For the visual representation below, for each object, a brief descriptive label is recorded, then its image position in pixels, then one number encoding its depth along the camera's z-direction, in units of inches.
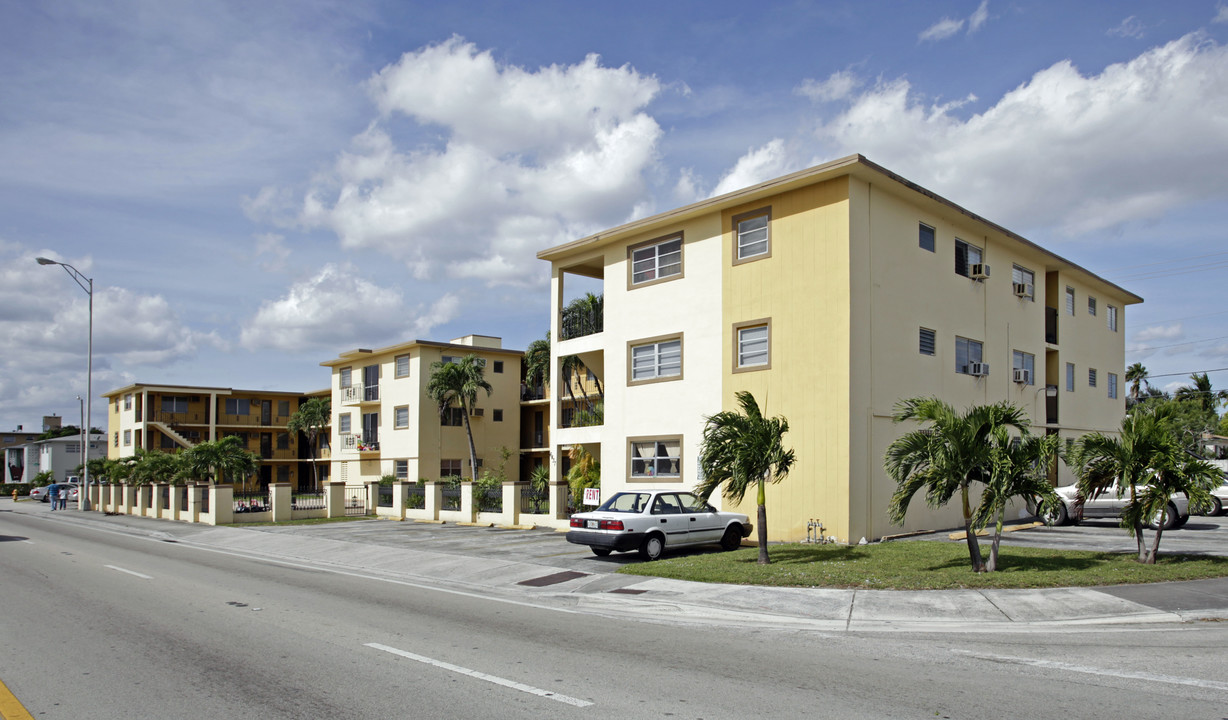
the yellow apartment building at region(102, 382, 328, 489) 2507.4
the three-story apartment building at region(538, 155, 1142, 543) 799.1
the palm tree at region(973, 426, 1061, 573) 519.8
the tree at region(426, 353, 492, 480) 1721.2
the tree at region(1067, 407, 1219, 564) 532.7
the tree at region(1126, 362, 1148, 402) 3031.5
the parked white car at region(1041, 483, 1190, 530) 830.5
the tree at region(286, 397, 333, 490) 2452.0
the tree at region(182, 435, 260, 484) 1502.2
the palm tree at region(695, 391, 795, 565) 620.1
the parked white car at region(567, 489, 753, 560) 696.4
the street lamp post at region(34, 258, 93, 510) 1653.5
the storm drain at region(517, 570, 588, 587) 614.9
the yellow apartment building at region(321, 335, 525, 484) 1817.2
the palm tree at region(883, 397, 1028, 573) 532.7
